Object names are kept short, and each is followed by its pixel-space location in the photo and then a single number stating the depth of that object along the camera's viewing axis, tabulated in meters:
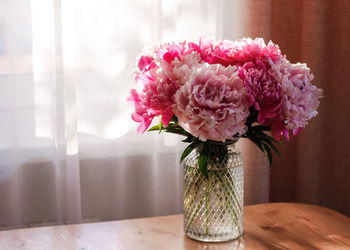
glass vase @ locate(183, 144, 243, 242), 1.55
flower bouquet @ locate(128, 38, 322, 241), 1.42
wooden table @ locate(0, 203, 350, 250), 1.58
